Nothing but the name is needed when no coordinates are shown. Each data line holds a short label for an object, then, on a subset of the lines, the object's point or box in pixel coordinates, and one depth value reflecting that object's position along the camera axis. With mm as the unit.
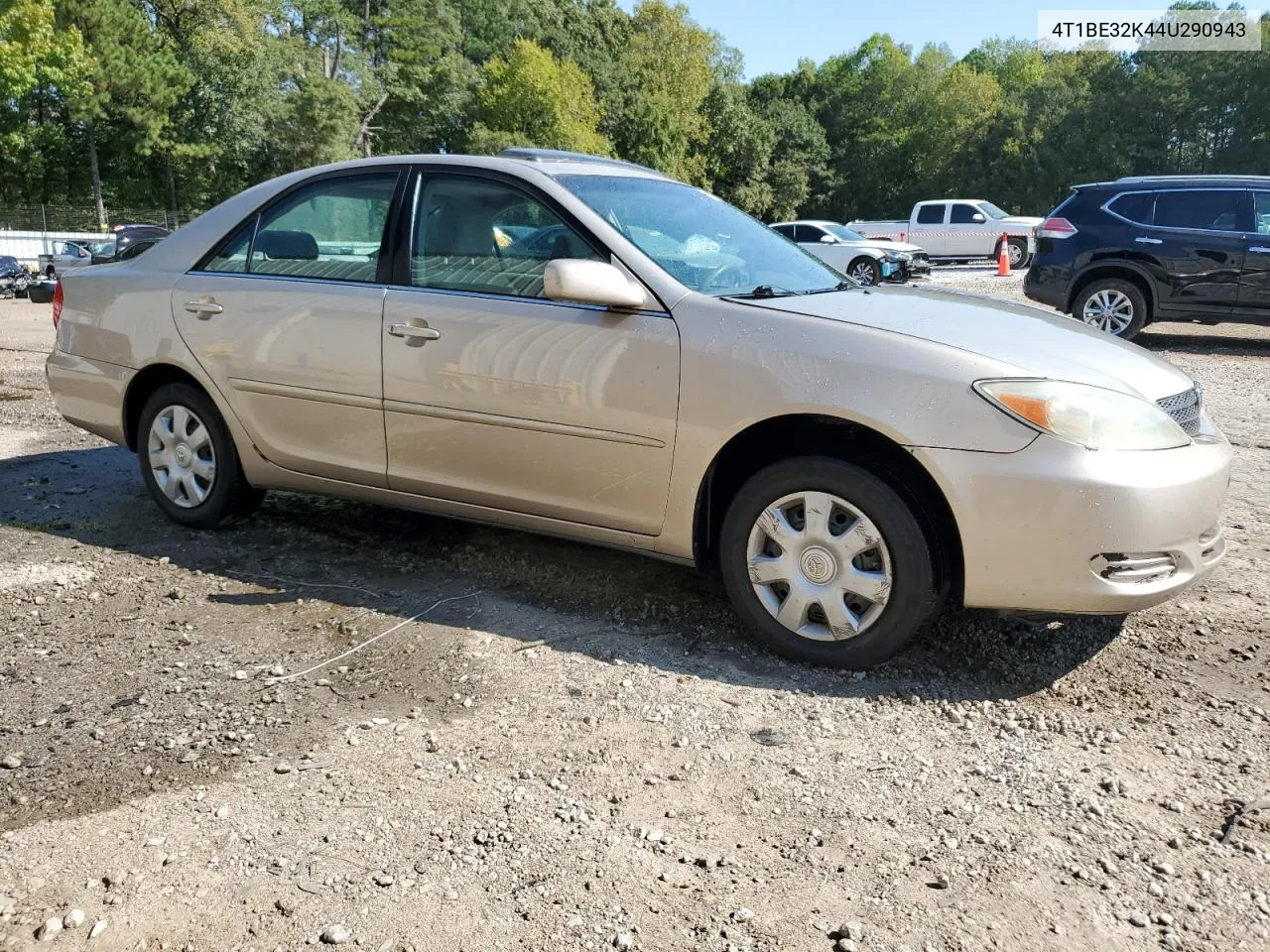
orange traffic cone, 24859
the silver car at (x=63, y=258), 24081
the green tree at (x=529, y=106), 56188
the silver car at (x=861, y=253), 22469
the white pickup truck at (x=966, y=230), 29922
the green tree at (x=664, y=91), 65144
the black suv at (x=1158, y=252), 11094
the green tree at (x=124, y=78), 47406
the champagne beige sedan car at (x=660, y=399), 3260
